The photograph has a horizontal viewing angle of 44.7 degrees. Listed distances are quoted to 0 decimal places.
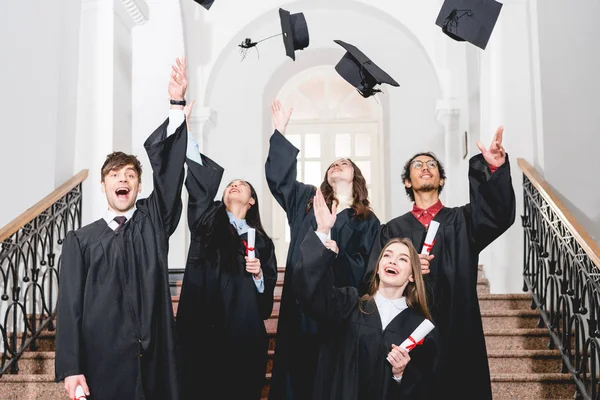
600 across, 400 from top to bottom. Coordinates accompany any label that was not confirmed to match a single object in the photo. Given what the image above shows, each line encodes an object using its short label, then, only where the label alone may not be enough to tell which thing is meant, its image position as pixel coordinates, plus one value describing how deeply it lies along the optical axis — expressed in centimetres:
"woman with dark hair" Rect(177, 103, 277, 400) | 388
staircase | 441
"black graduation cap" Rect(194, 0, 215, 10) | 470
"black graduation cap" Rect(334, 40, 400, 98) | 450
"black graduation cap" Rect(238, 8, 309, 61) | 471
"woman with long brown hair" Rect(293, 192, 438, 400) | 297
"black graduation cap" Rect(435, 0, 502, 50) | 440
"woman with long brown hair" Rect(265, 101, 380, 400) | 390
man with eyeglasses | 356
